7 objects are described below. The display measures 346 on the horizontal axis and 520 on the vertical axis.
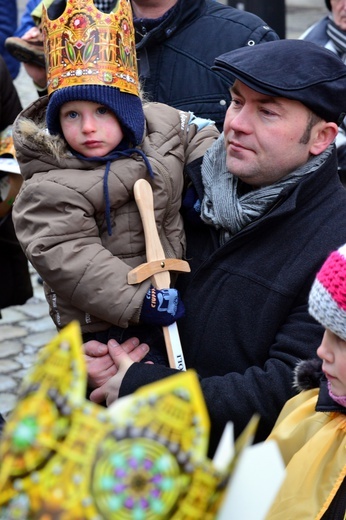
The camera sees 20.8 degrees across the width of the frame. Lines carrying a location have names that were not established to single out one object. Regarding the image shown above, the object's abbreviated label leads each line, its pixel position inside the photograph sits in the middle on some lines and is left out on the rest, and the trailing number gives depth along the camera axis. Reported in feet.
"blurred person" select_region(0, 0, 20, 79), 17.99
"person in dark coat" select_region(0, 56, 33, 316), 15.23
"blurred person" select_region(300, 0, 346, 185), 15.44
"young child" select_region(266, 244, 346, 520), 6.68
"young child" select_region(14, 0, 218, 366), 8.67
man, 8.27
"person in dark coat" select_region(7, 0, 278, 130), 11.53
